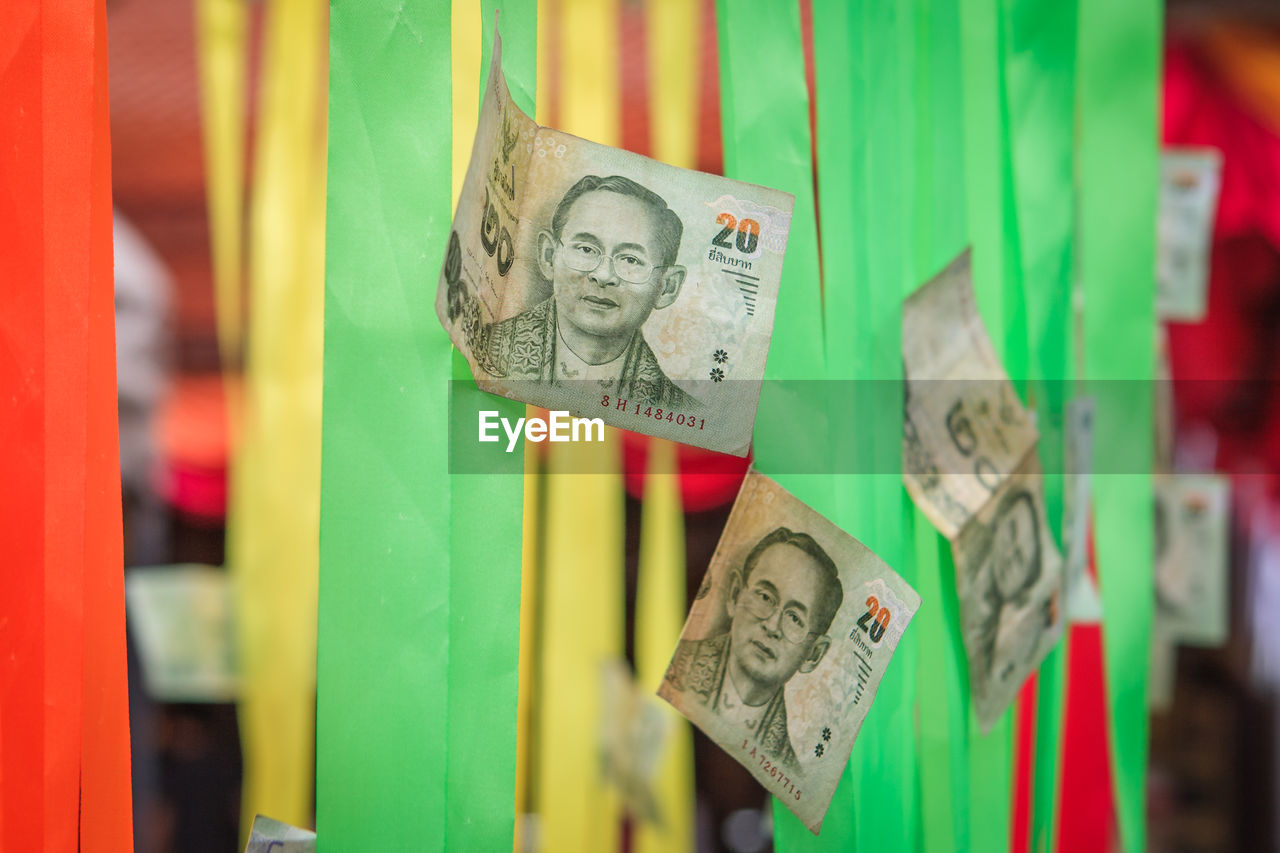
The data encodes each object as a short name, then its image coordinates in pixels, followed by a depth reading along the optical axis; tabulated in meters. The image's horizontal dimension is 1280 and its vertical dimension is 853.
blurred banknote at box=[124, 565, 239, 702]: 1.42
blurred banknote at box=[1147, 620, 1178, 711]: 2.04
